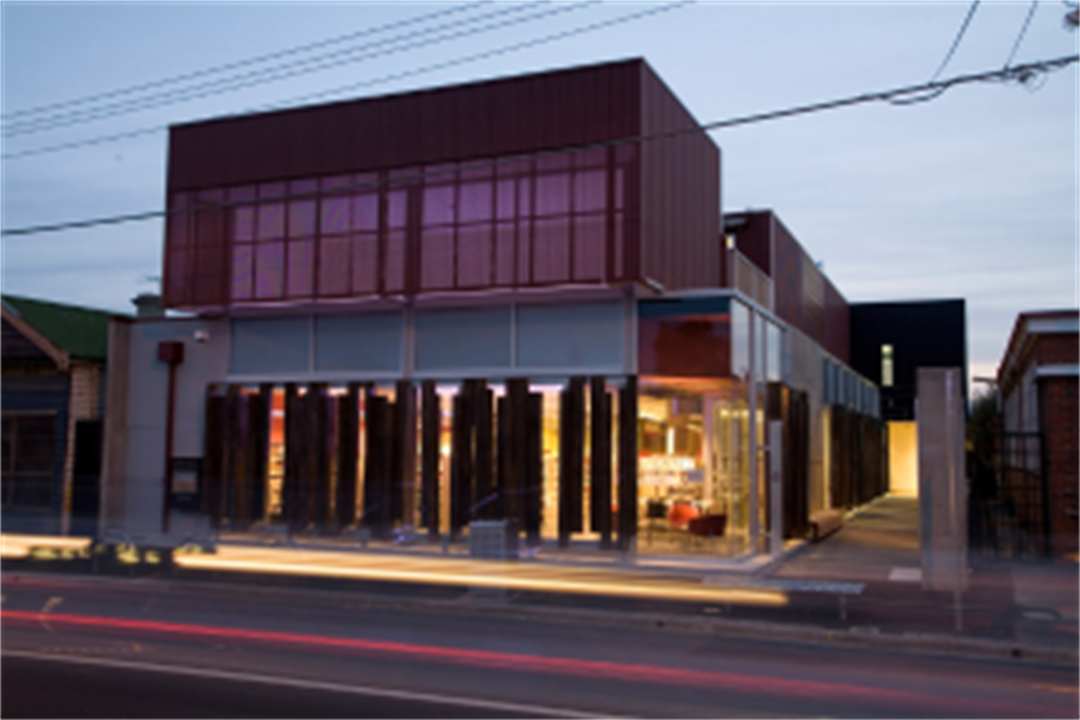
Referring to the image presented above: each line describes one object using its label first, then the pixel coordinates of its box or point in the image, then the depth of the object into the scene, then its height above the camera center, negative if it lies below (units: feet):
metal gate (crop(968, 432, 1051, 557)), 57.26 -3.50
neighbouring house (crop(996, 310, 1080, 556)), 56.70 +1.99
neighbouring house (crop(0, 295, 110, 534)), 80.69 +3.62
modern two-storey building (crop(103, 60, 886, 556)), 60.75 +7.65
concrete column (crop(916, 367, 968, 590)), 49.19 -0.74
